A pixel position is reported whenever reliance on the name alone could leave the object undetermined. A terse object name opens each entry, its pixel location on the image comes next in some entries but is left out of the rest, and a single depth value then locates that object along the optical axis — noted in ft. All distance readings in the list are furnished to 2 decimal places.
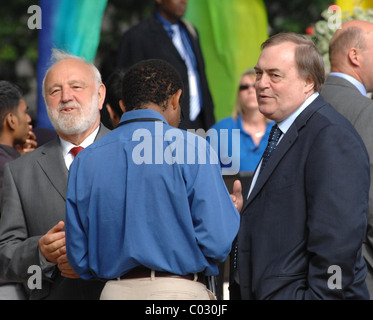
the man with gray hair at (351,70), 28.73
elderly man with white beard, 26.03
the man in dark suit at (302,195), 22.18
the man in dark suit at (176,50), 45.47
